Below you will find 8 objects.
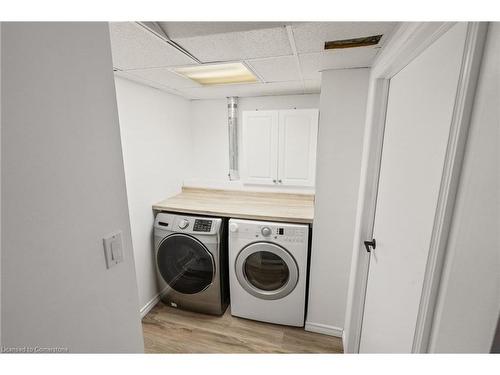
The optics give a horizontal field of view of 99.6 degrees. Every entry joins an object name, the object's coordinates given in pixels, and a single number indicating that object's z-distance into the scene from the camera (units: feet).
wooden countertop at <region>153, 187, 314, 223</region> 5.87
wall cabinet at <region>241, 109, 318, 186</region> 6.93
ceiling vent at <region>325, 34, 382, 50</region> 3.21
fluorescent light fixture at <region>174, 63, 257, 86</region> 5.10
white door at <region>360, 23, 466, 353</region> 1.94
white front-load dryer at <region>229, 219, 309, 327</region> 5.62
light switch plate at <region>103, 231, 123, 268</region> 2.22
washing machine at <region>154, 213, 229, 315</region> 6.08
